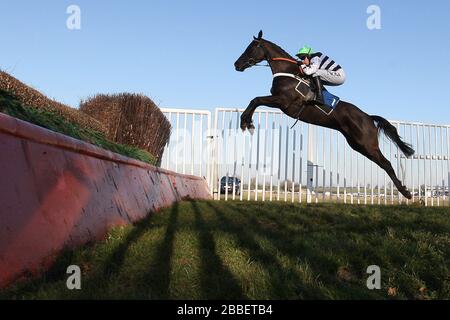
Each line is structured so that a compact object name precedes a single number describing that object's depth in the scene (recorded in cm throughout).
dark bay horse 763
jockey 778
